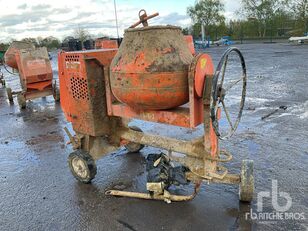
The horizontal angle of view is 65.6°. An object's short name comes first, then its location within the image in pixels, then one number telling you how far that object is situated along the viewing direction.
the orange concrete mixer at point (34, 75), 6.02
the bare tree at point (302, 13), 25.34
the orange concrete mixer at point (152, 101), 2.11
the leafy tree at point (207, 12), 35.90
